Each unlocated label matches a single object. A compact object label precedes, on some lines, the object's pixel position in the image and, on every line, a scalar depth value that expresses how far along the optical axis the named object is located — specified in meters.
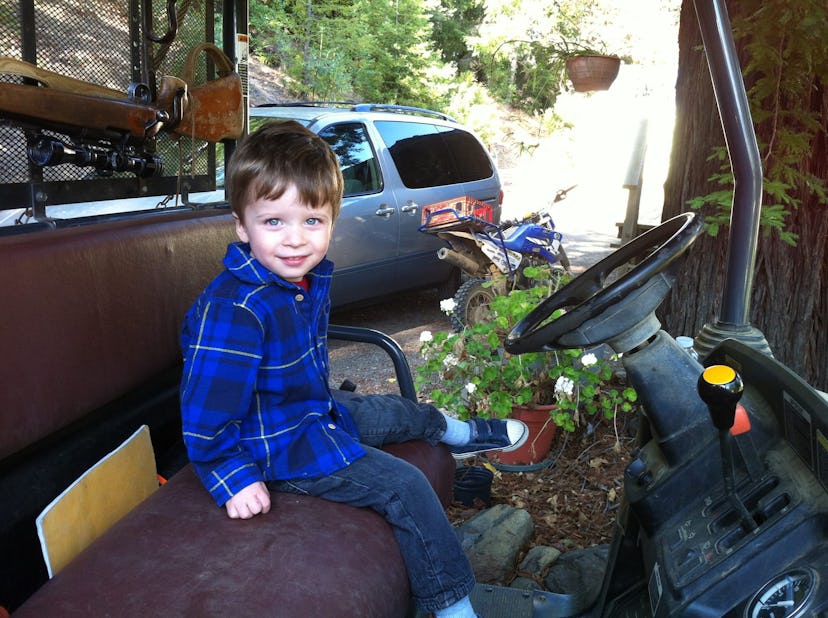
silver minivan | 5.75
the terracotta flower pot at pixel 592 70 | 5.54
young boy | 1.55
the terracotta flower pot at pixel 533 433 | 3.42
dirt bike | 5.73
